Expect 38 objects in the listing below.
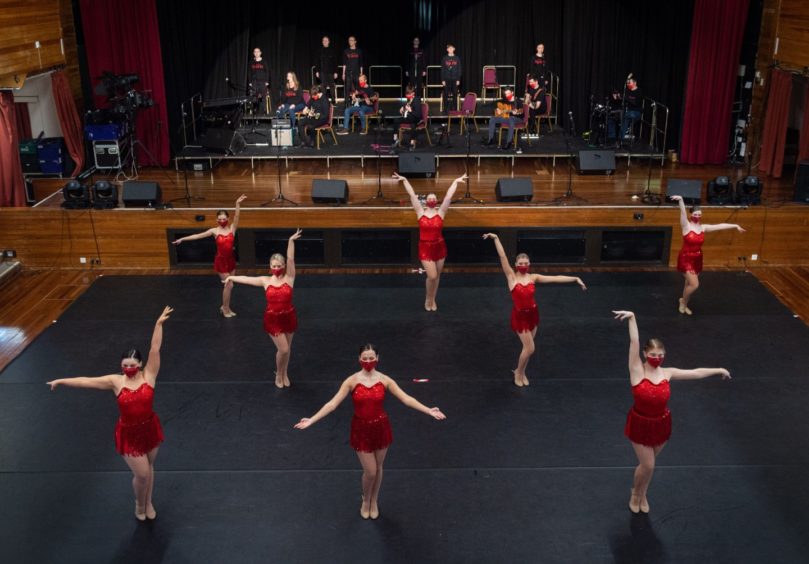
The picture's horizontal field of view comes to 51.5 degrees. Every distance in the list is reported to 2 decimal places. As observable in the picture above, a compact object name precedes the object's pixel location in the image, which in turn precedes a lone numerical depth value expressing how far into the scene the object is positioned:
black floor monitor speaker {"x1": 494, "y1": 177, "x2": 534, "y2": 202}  11.90
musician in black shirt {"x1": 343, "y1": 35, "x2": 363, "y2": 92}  16.00
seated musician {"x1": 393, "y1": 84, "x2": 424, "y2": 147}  14.28
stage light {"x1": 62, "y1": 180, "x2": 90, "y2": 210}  11.60
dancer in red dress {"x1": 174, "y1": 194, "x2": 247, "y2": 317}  9.61
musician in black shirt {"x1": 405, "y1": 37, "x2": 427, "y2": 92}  16.56
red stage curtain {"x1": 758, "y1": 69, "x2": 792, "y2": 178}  13.26
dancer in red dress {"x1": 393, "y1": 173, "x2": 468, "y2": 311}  9.49
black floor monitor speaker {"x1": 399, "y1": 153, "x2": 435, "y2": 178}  13.18
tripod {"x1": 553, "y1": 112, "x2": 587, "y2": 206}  11.93
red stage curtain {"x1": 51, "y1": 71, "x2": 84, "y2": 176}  13.47
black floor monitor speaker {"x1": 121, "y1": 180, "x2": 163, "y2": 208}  11.73
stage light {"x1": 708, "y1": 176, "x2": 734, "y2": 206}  11.70
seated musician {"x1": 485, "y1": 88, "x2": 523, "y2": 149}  14.39
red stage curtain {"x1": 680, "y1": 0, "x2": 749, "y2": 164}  13.70
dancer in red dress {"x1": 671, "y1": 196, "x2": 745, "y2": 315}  9.45
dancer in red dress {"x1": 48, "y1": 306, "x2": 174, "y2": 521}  5.78
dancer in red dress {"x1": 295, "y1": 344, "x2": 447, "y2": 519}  5.79
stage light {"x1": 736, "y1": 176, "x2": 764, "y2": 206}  11.64
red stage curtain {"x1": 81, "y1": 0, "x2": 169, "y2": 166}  13.77
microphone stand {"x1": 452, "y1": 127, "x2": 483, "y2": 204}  12.03
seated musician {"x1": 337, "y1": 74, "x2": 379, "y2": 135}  15.42
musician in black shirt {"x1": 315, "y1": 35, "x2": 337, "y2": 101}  17.09
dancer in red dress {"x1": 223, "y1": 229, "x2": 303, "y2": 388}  7.72
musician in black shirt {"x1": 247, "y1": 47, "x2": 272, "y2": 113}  15.88
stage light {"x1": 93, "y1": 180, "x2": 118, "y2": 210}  11.68
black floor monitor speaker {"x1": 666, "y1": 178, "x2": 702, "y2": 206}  11.74
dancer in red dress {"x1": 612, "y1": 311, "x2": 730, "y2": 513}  5.80
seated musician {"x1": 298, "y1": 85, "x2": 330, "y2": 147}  14.71
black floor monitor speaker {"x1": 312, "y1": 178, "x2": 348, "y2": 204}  11.86
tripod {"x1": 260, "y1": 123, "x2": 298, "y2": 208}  12.04
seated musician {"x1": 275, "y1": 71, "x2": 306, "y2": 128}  14.94
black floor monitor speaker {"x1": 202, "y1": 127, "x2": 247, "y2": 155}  14.28
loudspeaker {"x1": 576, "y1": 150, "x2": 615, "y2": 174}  13.34
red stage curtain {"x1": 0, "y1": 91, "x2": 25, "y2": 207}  12.19
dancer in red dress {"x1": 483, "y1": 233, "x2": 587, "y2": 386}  7.70
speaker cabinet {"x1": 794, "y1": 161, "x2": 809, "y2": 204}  11.79
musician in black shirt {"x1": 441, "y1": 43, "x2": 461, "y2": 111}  15.80
